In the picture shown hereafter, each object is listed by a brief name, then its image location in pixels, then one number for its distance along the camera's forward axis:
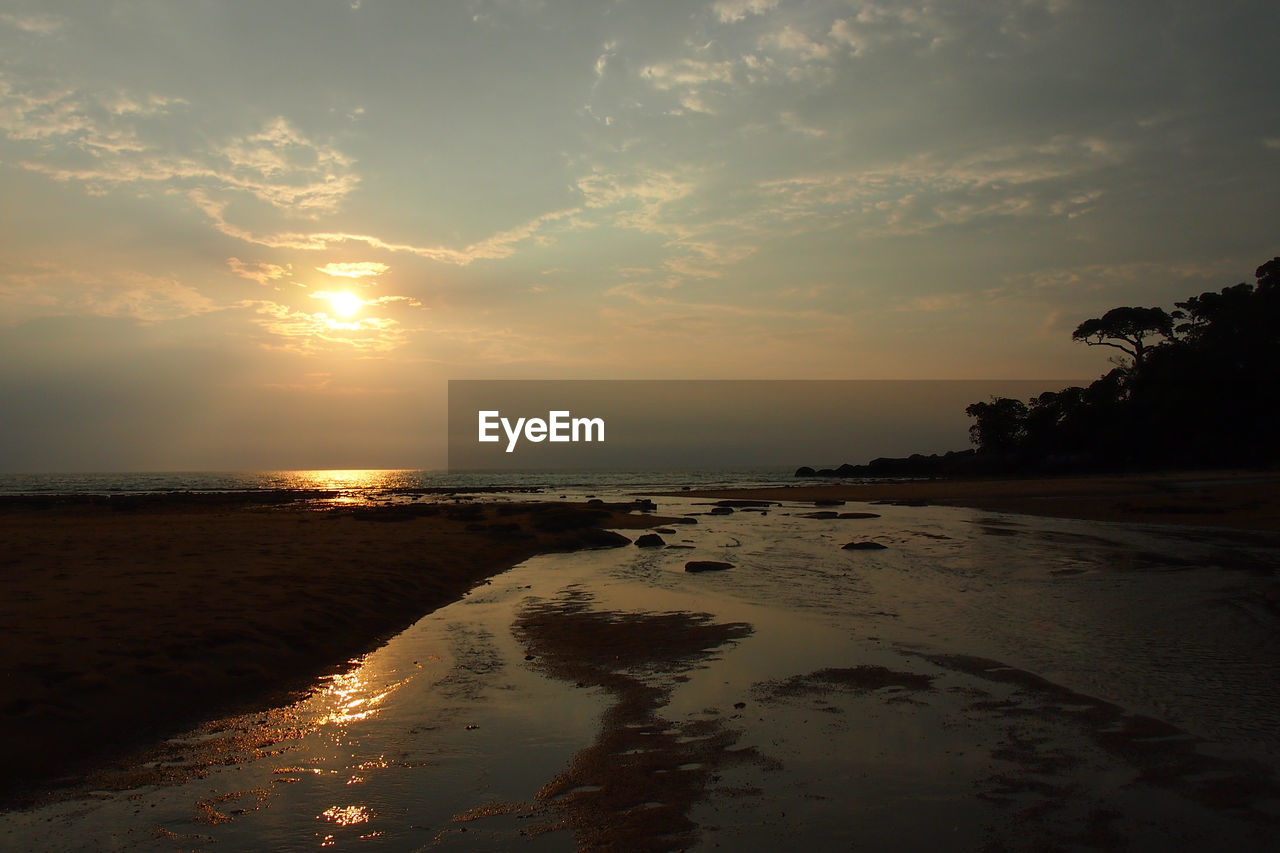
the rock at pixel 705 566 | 20.55
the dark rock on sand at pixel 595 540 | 27.65
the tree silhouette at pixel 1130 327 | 90.83
